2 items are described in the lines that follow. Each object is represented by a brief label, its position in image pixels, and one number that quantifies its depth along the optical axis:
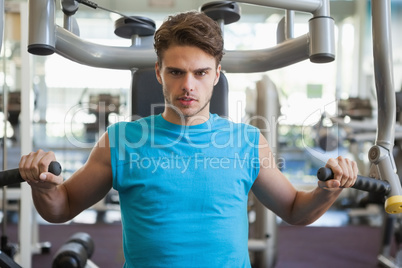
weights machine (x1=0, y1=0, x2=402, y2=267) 1.14
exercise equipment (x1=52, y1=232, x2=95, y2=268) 2.03
